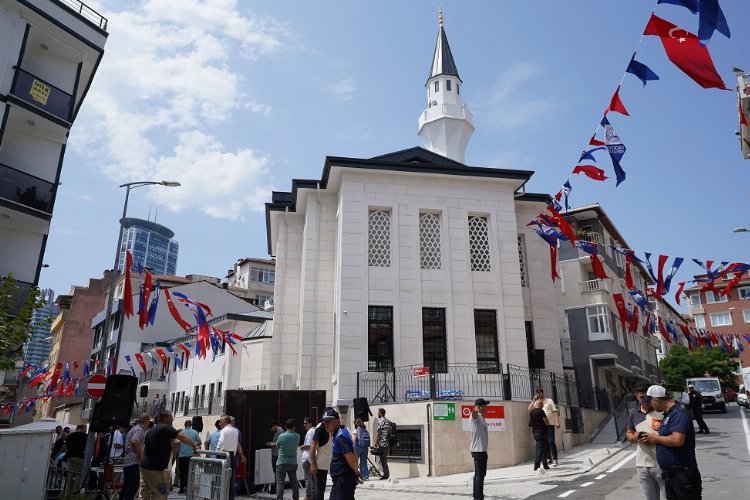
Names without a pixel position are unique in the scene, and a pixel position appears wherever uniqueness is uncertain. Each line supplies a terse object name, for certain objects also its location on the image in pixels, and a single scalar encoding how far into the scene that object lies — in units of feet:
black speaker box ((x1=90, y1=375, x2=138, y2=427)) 33.40
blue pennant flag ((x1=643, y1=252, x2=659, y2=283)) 55.98
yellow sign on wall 62.59
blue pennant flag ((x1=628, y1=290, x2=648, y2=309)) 63.72
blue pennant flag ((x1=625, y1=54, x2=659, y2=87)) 32.78
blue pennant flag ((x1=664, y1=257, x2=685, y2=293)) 55.62
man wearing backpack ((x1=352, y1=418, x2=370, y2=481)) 42.27
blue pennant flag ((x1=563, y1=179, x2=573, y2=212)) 48.70
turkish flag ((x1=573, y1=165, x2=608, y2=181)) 43.98
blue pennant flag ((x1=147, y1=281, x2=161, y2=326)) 65.75
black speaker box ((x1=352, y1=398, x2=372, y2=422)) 44.39
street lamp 54.00
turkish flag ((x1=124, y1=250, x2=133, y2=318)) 58.03
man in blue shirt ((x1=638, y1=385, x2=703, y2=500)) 17.38
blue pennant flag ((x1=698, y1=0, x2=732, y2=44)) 25.64
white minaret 101.24
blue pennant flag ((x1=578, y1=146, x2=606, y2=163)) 42.57
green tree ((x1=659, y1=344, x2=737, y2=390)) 140.36
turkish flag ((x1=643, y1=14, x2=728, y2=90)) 26.43
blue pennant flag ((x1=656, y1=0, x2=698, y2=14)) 26.81
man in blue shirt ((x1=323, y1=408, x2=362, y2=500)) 21.34
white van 87.15
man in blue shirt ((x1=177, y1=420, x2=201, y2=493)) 41.42
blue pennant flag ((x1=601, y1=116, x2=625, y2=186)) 40.73
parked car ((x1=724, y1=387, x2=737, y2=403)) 137.45
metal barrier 21.70
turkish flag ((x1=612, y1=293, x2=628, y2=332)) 66.33
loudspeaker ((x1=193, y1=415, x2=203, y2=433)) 43.52
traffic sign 37.45
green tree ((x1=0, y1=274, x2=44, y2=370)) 38.93
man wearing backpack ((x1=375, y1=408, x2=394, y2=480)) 44.42
